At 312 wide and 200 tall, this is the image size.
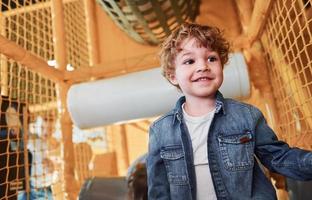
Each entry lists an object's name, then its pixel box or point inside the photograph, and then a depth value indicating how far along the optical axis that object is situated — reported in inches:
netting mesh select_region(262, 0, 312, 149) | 26.8
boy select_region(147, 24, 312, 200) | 21.5
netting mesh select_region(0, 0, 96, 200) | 33.5
